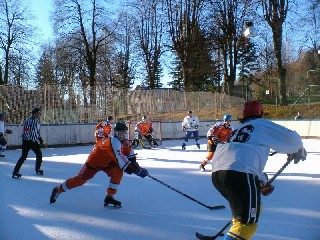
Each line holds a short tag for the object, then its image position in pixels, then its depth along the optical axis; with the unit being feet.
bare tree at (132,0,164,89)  102.30
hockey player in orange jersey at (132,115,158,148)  51.08
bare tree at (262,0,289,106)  82.64
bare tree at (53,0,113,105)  80.07
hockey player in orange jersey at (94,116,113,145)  41.50
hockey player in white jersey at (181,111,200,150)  49.55
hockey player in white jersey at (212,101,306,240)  9.35
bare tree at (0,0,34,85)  81.75
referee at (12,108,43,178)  26.91
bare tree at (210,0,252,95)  93.40
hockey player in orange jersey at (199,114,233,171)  28.58
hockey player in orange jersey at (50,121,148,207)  17.64
